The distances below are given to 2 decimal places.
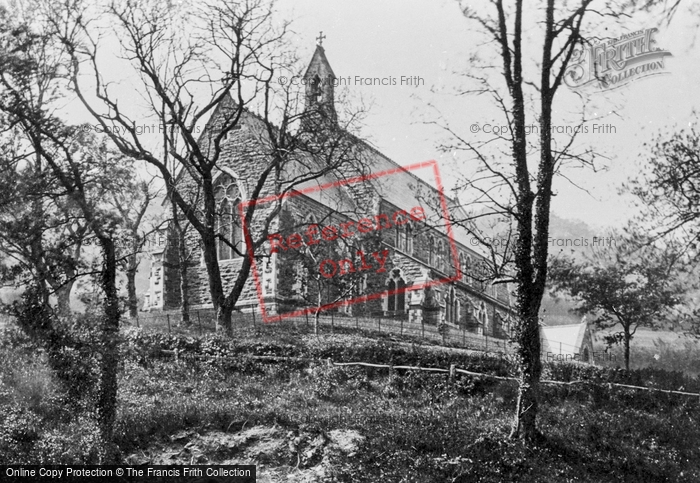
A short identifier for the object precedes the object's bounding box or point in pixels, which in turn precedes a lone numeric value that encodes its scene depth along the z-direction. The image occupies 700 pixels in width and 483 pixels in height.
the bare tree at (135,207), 28.39
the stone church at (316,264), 30.47
